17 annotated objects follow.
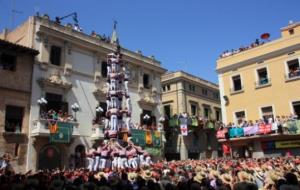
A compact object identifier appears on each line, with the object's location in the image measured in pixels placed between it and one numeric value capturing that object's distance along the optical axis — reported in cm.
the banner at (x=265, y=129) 2539
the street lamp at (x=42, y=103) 2401
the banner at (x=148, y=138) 3084
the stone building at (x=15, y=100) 2225
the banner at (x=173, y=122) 3578
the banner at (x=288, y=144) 2476
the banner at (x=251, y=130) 2629
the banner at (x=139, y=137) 2923
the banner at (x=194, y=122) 3696
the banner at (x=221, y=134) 2858
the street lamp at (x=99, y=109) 2773
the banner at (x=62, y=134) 2363
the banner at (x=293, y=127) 2425
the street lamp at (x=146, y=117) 3133
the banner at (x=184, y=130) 3436
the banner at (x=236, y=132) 2726
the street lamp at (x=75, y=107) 2609
